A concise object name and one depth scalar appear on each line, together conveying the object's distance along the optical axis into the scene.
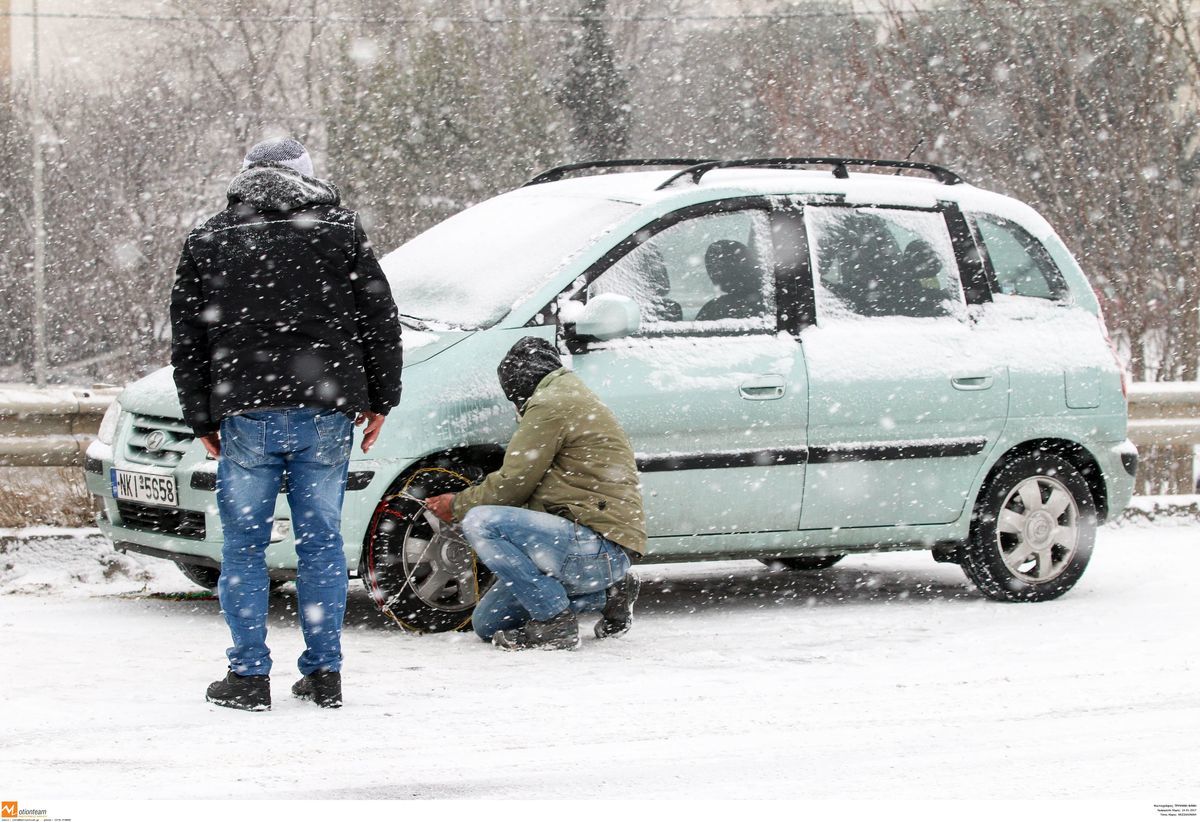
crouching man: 12.64
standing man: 10.25
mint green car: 13.22
